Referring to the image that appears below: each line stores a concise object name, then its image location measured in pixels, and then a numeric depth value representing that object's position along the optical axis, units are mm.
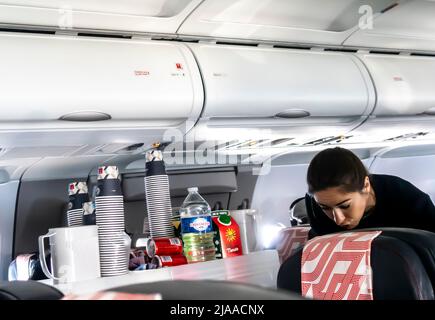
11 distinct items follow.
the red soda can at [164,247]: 2264
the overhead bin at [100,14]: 2131
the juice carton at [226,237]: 2445
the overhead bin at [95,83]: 2092
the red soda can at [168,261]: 2215
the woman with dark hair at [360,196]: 1938
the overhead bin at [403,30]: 2812
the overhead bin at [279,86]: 2572
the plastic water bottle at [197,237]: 2340
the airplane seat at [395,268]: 1072
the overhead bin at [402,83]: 3092
